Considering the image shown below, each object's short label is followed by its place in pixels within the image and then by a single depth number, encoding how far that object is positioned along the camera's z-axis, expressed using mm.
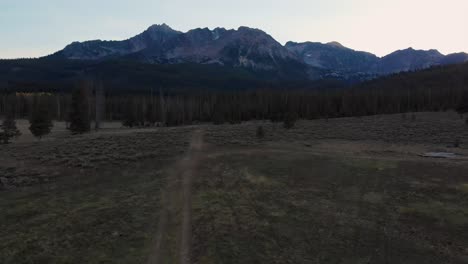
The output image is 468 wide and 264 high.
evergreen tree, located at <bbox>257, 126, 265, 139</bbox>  44531
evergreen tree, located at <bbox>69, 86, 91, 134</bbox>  56609
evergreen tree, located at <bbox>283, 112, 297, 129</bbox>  55188
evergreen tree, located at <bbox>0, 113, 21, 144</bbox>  43050
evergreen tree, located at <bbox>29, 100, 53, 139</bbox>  47562
